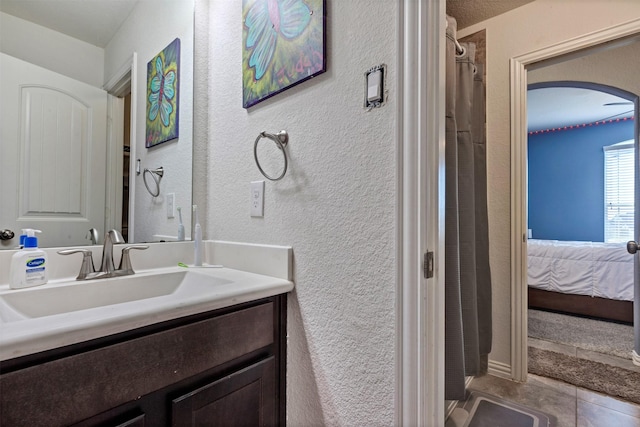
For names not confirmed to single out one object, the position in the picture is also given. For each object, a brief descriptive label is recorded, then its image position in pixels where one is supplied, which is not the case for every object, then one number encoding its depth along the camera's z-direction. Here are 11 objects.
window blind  4.38
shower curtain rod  1.43
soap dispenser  0.83
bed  2.68
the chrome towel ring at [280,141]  1.02
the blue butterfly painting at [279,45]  0.95
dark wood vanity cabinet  0.54
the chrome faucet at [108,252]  1.01
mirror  0.95
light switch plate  0.80
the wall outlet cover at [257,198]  1.11
